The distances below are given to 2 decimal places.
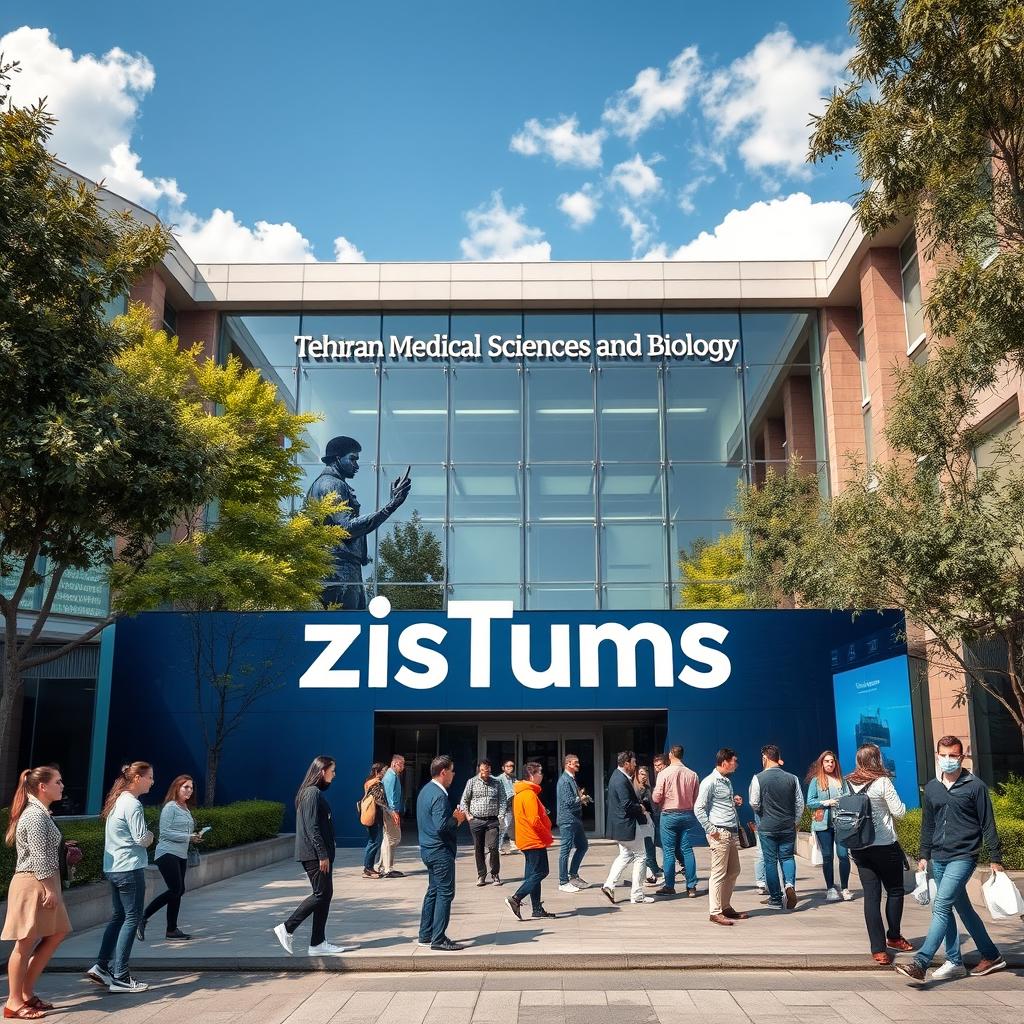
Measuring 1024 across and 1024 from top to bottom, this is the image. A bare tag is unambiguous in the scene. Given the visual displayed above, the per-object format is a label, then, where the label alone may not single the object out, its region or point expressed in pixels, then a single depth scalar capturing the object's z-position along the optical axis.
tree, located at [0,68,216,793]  10.05
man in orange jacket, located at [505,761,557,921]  10.04
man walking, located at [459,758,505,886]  13.21
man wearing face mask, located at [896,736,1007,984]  7.58
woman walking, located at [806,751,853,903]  11.27
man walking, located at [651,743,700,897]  11.52
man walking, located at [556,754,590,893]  11.72
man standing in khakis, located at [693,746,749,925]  10.10
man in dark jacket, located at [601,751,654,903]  11.05
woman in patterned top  6.90
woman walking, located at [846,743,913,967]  8.03
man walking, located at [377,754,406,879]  14.38
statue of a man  25.23
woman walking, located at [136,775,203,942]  9.55
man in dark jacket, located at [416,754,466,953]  8.76
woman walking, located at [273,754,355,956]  8.38
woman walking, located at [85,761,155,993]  7.75
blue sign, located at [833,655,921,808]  14.20
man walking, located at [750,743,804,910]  10.88
